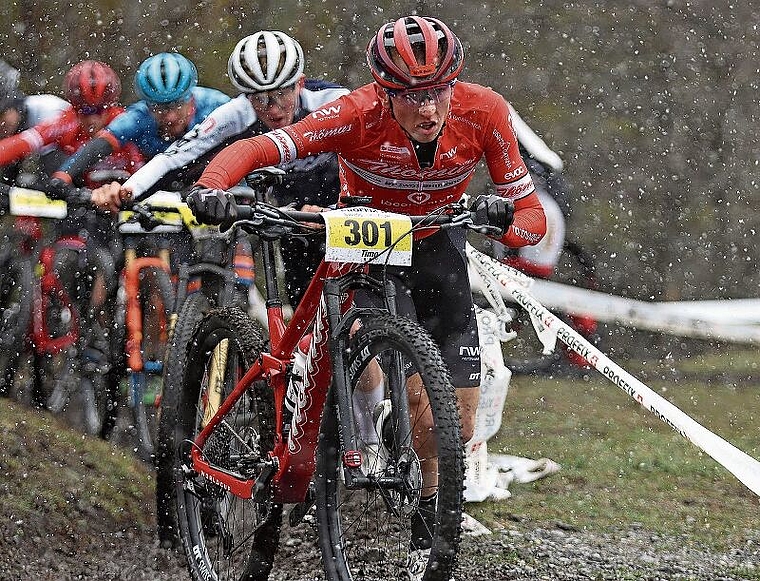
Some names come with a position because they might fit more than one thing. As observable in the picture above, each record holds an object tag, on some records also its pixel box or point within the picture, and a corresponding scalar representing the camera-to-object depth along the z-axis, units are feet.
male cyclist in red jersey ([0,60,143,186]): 55.98
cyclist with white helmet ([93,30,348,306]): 39.93
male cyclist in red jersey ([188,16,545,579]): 28.73
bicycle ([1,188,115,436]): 51.62
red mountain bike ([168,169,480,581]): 24.71
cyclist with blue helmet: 49.42
